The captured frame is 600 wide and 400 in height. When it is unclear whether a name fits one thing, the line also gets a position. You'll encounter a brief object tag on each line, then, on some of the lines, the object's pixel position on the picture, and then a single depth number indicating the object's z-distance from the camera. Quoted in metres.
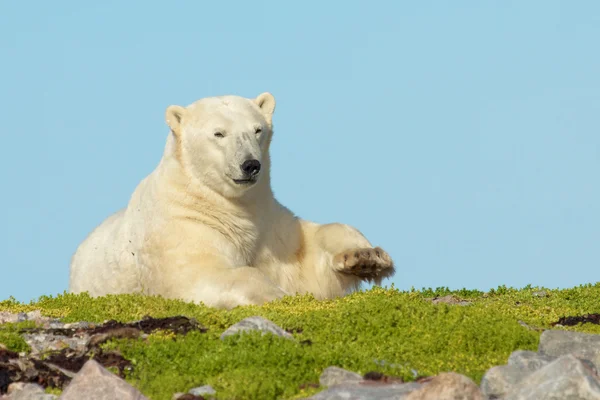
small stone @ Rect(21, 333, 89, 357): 18.42
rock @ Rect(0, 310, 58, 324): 21.33
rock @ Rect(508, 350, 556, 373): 15.53
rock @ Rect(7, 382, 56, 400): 14.86
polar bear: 24.86
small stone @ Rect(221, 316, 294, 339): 17.86
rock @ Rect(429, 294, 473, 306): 25.70
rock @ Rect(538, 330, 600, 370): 16.97
